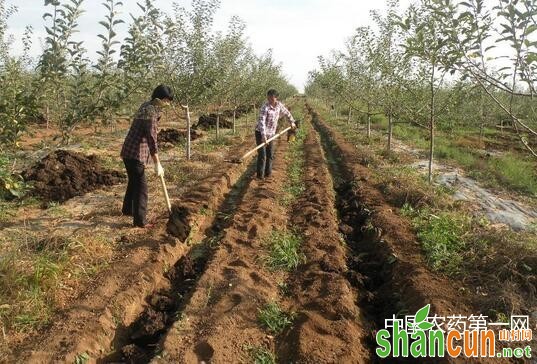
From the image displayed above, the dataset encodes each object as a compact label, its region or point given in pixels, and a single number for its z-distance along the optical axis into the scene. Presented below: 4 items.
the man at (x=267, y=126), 8.66
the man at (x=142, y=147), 5.83
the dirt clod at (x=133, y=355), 3.68
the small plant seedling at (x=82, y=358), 3.44
